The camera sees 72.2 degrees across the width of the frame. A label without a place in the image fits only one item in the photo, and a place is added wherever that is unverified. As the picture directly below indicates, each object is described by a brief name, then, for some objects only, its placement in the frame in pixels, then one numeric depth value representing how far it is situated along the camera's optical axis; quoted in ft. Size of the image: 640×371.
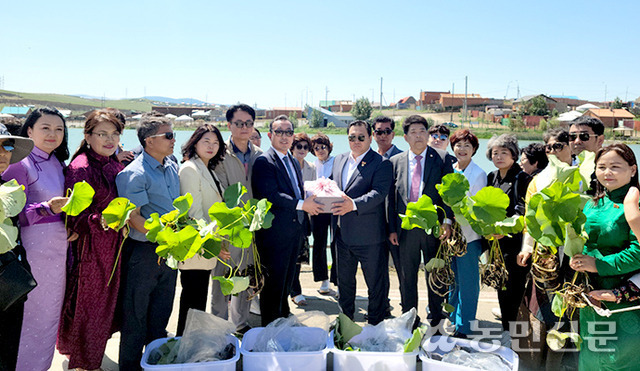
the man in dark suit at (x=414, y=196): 11.43
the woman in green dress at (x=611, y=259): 7.06
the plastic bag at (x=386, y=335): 8.09
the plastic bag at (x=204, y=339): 7.69
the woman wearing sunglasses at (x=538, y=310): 8.37
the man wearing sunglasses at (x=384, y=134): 13.51
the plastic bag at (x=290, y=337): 8.08
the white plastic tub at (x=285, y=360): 7.47
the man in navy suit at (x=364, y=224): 11.28
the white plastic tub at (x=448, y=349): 7.25
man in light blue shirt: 8.68
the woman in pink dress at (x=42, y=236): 8.24
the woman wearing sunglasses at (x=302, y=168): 14.16
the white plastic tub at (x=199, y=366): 7.10
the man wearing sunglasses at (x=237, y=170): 10.84
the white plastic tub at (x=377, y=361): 7.34
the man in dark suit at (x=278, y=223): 10.68
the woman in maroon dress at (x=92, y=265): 8.72
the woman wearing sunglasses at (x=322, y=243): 15.39
